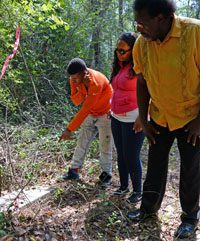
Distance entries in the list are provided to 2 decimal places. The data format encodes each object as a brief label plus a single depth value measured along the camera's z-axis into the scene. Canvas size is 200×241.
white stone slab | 3.23
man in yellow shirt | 2.53
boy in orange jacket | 3.96
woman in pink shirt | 3.54
